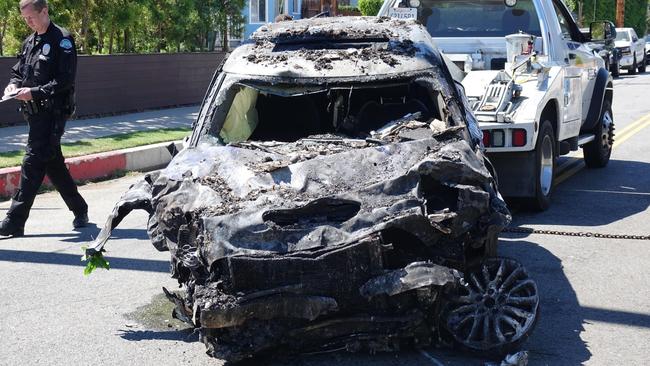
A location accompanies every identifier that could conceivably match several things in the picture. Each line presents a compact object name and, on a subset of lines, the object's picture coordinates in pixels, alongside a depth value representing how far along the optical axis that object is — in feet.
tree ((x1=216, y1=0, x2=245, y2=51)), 80.23
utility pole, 149.28
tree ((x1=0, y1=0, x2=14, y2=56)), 52.75
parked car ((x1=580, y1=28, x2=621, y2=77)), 38.41
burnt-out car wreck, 15.58
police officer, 27.68
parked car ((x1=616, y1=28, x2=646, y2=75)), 115.34
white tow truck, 29.37
